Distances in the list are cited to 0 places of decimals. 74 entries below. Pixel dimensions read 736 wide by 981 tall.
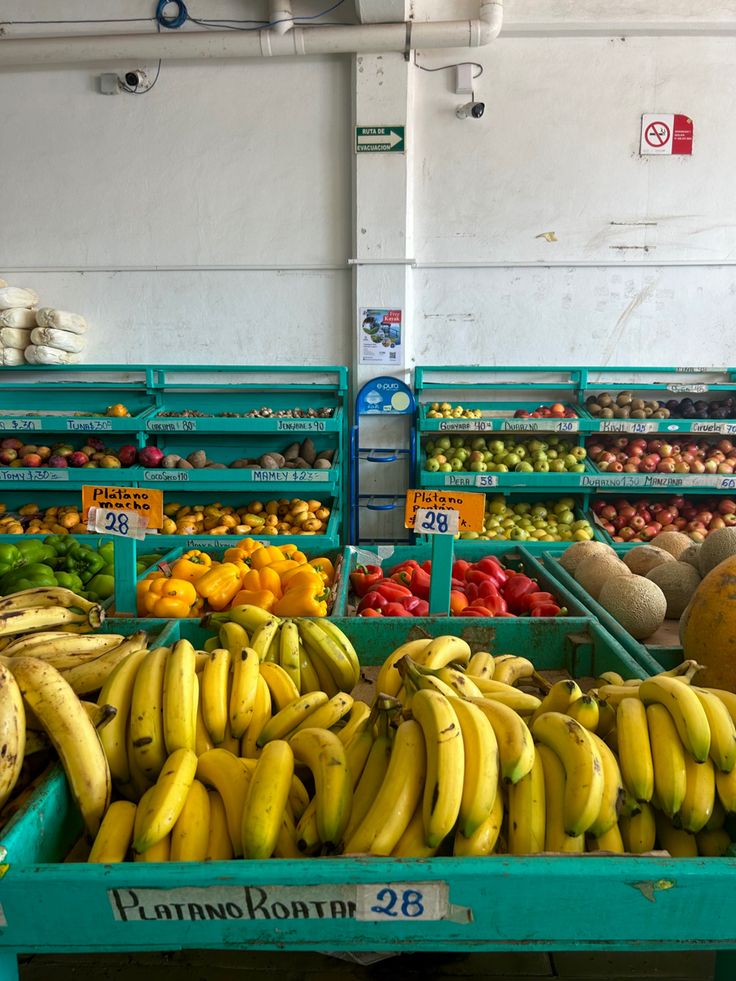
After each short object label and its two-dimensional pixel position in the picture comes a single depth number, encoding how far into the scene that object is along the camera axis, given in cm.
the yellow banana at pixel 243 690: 145
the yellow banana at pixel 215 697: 144
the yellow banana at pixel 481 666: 174
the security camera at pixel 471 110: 508
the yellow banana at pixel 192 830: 116
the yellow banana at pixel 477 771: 112
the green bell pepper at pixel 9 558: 284
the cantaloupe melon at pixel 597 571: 260
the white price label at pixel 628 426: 484
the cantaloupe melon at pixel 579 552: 287
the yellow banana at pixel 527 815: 115
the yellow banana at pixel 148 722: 133
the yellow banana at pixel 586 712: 133
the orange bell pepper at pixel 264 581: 251
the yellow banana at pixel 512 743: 116
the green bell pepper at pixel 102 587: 274
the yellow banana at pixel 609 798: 116
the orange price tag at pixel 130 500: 209
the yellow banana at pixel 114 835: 115
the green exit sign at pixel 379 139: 509
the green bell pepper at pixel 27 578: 262
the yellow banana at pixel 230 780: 121
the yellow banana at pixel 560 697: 139
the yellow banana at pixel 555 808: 114
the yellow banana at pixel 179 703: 134
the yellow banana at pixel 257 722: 146
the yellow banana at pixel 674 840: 121
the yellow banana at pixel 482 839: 113
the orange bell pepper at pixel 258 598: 234
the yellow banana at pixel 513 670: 179
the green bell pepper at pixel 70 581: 270
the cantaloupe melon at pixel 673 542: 297
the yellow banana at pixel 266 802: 112
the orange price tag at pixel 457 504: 220
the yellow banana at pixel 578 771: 112
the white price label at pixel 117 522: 209
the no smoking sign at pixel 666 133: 518
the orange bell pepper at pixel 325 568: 285
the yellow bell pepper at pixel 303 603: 225
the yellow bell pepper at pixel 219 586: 250
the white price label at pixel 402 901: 104
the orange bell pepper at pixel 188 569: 261
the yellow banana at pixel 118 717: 134
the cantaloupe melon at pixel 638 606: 228
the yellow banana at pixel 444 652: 160
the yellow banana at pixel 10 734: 116
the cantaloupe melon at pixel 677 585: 247
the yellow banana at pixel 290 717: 143
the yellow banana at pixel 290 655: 172
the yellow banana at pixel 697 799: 117
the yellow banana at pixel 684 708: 119
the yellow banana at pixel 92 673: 152
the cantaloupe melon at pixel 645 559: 269
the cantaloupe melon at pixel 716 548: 231
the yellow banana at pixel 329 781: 115
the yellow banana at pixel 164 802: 113
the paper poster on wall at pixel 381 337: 538
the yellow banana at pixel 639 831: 120
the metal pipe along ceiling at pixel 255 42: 482
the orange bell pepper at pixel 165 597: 226
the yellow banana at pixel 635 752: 120
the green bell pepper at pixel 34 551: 300
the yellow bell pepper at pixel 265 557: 277
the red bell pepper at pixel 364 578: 279
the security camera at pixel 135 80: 513
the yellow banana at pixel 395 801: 111
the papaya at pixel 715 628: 176
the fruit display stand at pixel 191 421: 475
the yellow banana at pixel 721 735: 119
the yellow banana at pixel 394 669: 160
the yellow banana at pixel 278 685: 160
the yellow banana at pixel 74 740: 124
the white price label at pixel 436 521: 215
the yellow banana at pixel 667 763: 118
